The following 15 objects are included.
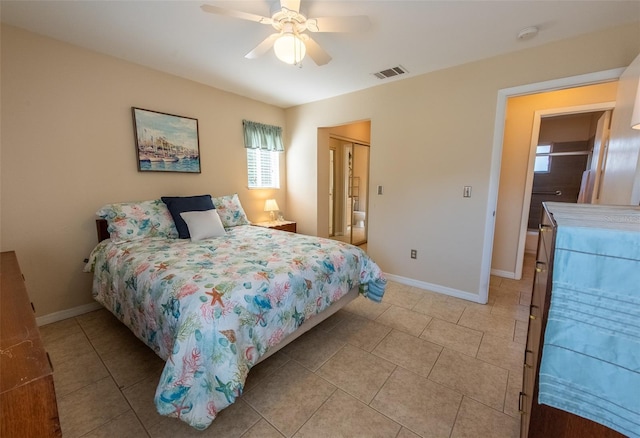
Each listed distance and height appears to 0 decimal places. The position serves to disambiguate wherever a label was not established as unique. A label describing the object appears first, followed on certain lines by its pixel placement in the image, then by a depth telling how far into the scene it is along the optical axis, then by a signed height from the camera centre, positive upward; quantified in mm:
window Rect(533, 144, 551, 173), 4998 +472
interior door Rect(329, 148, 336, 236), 4930 -18
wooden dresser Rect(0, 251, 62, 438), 591 -501
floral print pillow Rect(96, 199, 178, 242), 2377 -378
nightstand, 3799 -646
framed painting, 2758 +457
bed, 1215 -690
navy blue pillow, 2639 -265
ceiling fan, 1604 +1036
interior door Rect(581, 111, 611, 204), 2713 +328
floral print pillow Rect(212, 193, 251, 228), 3145 -362
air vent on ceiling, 2744 +1218
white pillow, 2555 -436
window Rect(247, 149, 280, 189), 3941 +212
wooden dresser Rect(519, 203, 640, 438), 734 -691
